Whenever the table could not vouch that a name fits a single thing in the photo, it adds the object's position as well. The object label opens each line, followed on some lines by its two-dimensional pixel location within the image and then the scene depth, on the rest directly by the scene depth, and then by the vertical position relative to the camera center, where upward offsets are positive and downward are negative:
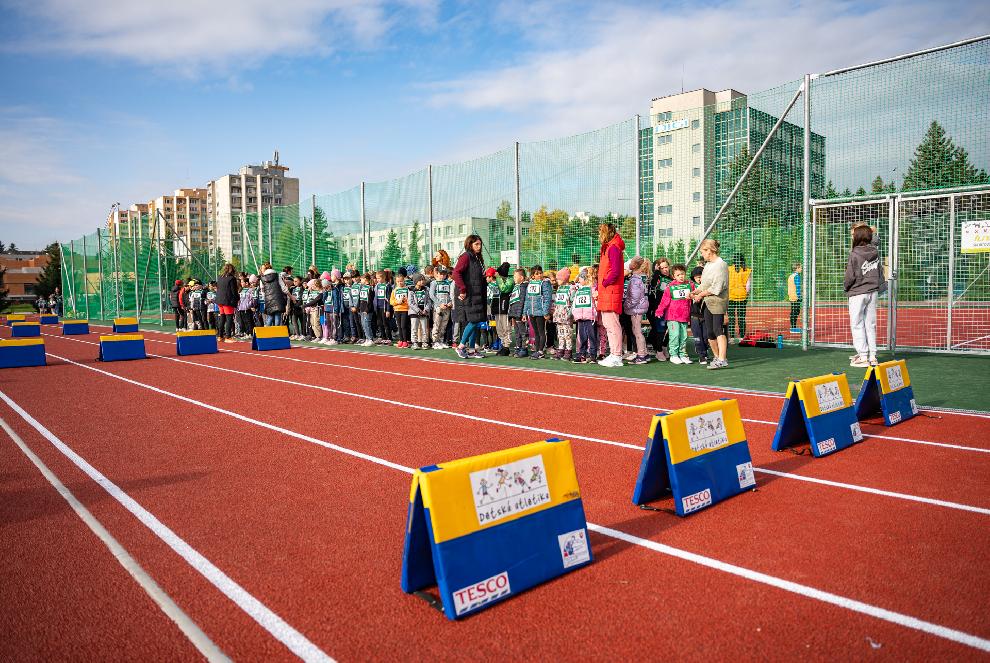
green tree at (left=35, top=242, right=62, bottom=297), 76.00 +3.07
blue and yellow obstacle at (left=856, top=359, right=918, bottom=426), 6.79 -1.25
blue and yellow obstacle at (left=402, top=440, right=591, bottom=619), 3.03 -1.19
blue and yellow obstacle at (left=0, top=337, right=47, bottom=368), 13.94 -1.07
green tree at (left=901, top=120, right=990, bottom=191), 11.80 +2.12
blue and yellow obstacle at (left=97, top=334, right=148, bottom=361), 15.01 -1.10
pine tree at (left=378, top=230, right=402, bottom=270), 20.91 +1.32
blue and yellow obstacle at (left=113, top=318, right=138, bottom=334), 23.00 -0.92
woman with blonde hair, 10.57 -0.11
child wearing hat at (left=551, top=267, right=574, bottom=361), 13.10 -0.52
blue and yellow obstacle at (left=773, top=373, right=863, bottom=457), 5.64 -1.23
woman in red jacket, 11.20 +0.05
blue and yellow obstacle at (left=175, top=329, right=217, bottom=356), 16.16 -1.11
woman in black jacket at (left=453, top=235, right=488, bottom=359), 12.97 +0.10
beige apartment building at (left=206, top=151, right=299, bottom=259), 139.88 +24.29
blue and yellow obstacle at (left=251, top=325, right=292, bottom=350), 17.25 -1.13
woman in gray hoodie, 9.95 -0.09
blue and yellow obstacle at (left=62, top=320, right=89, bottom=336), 26.71 -1.07
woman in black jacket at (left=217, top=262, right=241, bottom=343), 20.22 +0.13
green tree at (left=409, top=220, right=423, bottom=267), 19.80 +1.53
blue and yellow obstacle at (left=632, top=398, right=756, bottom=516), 4.25 -1.21
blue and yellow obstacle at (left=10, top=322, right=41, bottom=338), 24.22 -1.00
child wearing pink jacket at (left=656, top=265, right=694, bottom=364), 11.97 -0.47
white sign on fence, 11.66 +0.73
